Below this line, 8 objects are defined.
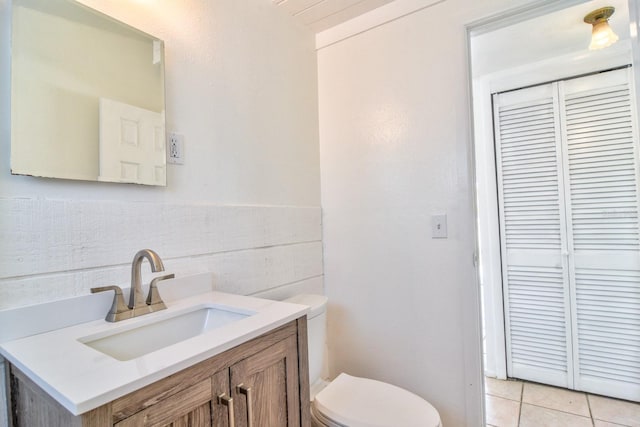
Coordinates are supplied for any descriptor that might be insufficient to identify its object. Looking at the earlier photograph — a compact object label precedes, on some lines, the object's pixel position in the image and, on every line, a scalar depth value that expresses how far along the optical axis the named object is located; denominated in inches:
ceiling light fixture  62.4
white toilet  44.7
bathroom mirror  31.3
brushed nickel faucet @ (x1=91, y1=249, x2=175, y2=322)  32.0
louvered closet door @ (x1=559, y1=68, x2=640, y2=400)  74.9
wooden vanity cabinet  21.5
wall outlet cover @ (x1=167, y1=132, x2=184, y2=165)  43.3
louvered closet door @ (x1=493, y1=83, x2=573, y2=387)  81.9
